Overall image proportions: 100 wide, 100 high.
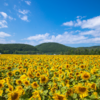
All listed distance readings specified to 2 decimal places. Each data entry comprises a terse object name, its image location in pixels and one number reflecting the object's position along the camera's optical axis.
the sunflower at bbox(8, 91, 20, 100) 1.48
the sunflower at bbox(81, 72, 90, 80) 2.09
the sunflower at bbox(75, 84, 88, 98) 1.57
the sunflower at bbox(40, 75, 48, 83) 2.14
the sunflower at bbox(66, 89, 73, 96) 1.66
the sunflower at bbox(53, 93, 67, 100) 1.38
